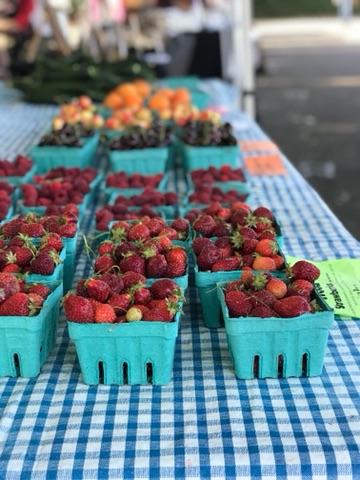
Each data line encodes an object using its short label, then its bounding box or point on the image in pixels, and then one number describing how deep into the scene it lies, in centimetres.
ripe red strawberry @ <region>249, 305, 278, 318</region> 117
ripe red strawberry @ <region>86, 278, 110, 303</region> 119
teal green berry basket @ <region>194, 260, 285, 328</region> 135
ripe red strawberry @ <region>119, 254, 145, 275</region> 132
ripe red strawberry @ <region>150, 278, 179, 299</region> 122
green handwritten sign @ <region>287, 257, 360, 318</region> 146
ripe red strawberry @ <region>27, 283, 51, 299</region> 126
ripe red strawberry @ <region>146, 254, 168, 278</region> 132
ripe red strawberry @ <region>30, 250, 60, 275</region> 134
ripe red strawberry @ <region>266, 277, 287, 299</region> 122
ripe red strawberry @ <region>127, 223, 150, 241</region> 146
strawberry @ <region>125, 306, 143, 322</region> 116
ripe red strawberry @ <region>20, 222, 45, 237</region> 151
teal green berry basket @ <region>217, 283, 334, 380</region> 117
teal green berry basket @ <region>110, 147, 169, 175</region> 248
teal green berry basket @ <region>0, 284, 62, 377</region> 119
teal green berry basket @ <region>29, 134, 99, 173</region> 254
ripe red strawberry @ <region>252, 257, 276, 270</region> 135
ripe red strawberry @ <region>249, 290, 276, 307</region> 119
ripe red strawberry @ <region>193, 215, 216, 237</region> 155
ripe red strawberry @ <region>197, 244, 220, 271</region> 137
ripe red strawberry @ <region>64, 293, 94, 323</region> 116
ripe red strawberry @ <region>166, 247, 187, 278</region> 134
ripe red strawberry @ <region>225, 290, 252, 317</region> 118
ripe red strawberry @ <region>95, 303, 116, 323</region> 116
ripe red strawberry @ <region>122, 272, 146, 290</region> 124
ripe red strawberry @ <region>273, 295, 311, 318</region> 117
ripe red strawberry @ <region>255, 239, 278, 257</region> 139
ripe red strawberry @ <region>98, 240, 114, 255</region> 142
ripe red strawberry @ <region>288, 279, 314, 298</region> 122
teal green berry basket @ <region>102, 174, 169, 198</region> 212
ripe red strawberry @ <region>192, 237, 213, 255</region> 142
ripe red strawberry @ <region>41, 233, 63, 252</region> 145
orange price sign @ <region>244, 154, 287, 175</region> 256
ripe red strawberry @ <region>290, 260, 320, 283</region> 127
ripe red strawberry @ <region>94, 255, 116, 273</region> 133
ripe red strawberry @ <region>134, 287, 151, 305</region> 120
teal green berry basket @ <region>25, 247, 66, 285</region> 133
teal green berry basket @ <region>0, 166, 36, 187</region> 228
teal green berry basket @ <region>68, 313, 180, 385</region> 116
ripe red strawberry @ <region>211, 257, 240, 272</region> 136
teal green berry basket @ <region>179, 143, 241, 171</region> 249
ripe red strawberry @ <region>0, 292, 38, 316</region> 119
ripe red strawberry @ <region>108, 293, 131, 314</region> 118
